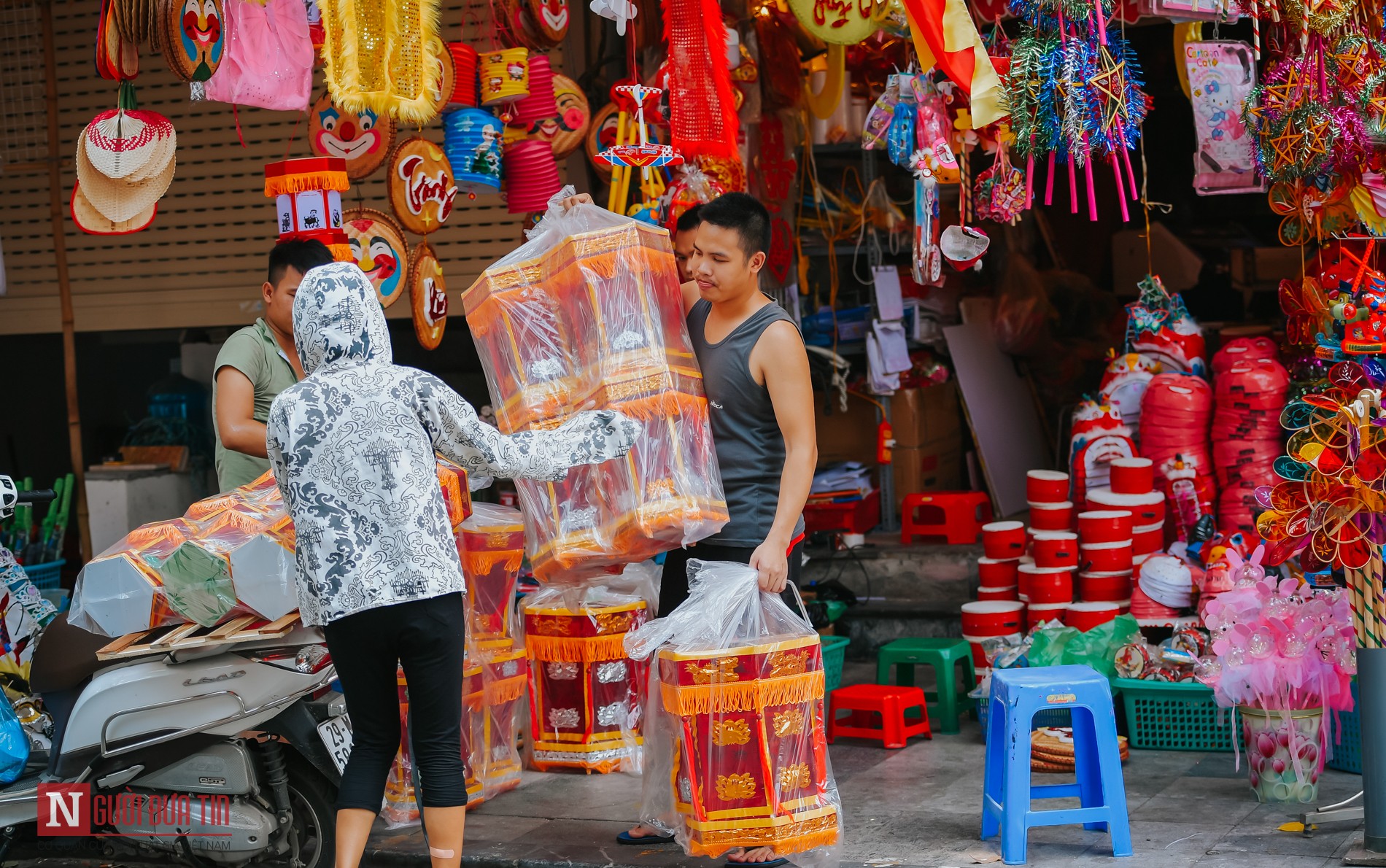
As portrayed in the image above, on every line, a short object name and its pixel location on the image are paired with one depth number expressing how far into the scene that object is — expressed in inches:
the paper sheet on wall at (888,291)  292.7
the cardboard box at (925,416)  302.2
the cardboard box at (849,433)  312.2
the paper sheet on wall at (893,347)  294.5
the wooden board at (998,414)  305.6
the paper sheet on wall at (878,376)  294.7
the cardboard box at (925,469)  303.1
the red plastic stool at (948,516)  284.2
